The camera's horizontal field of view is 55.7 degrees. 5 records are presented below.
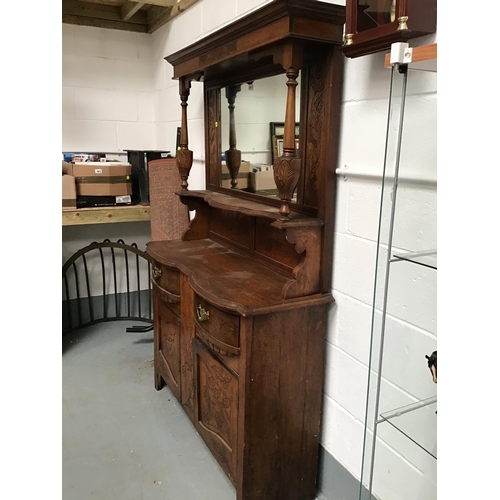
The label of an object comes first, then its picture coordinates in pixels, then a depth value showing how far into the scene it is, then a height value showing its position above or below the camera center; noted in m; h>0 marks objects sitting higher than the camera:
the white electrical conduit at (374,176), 1.17 -0.01
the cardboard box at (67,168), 3.13 -0.05
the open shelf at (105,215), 3.05 -0.35
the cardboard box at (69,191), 2.98 -0.19
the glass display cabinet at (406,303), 1.12 -0.34
